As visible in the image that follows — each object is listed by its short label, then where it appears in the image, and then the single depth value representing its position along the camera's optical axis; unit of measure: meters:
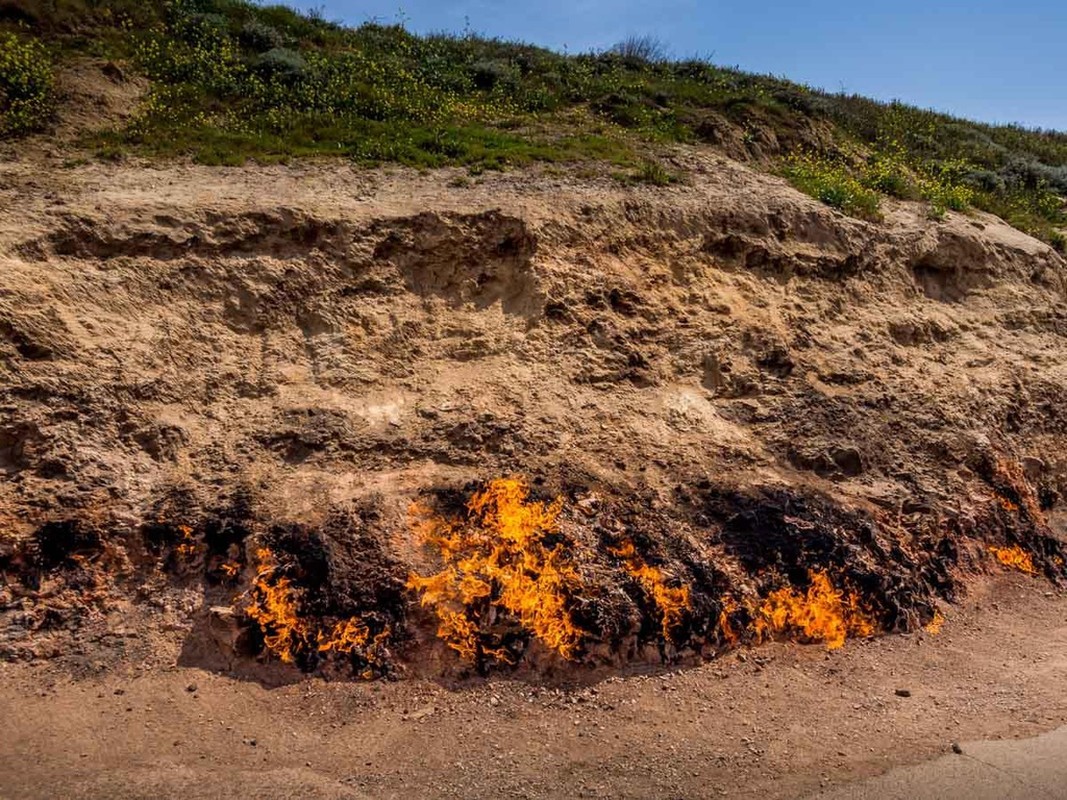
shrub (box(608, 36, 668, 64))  19.69
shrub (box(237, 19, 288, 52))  15.05
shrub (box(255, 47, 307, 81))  13.73
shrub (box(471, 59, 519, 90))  15.98
